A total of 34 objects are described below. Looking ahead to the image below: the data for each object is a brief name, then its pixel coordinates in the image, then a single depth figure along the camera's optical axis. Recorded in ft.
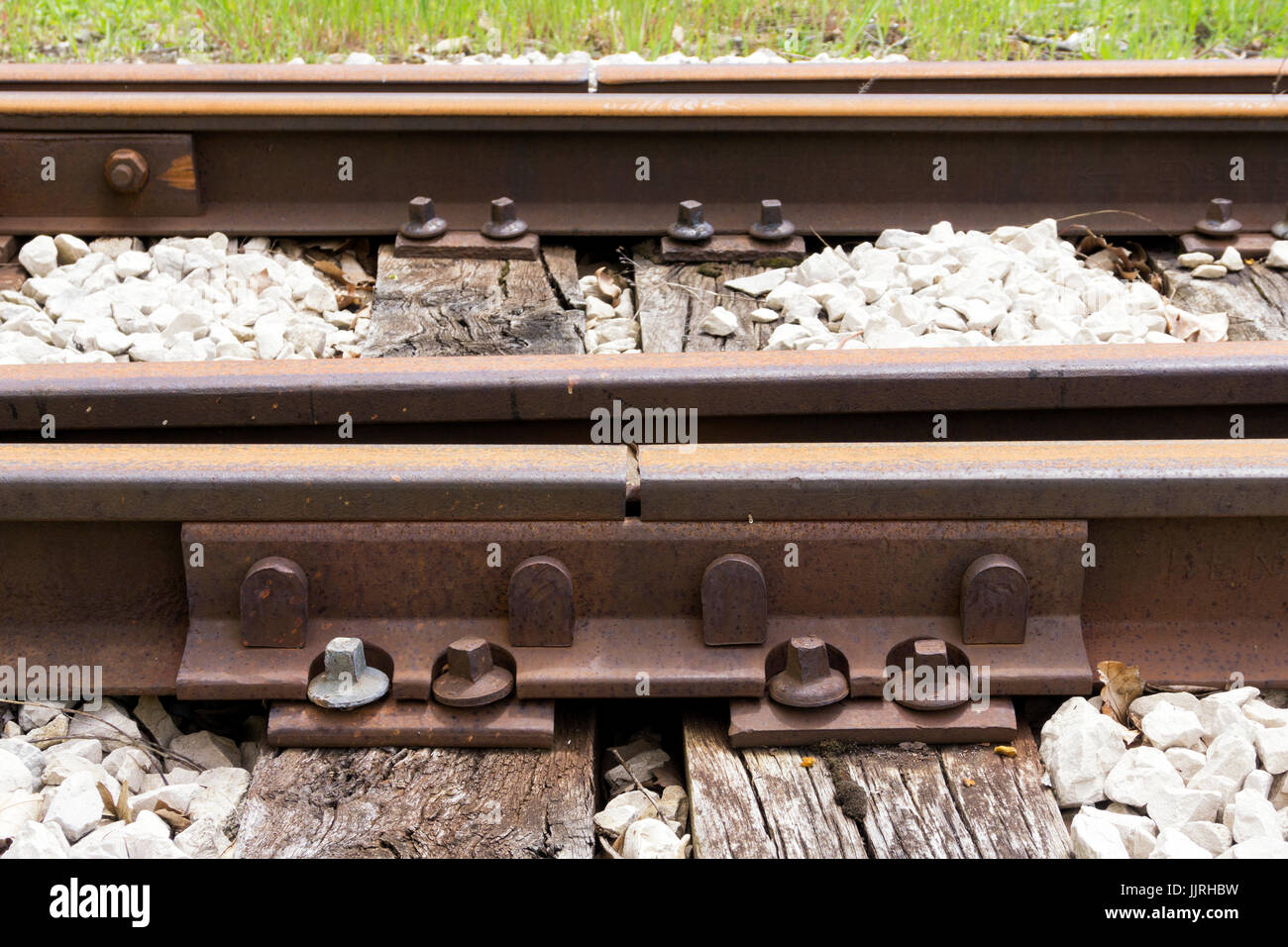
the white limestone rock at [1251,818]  5.51
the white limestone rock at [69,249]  12.05
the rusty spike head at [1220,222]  12.32
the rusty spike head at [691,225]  12.26
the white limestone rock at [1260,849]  5.37
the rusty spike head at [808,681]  6.19
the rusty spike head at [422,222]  12.30
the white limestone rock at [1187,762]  6.02
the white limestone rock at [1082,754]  5.95
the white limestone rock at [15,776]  6.07
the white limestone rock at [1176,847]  5.37
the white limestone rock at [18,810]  5.82
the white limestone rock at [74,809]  5.82
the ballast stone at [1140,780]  5.85
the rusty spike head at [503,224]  12.30
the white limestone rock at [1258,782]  5.77
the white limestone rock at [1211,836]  5.54
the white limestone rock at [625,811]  6.02
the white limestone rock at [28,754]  6.28
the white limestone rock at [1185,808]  5.75
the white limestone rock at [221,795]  6.07
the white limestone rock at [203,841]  5.85
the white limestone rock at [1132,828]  5.60
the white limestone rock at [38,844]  5.53
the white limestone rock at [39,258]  11.84
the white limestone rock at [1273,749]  5.87
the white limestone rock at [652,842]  5.77
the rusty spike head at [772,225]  12.30
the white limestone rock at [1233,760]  5.84
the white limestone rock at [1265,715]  6.18
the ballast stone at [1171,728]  6.15
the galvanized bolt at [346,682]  6.20
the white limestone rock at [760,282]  11.57
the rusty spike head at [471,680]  6.21
